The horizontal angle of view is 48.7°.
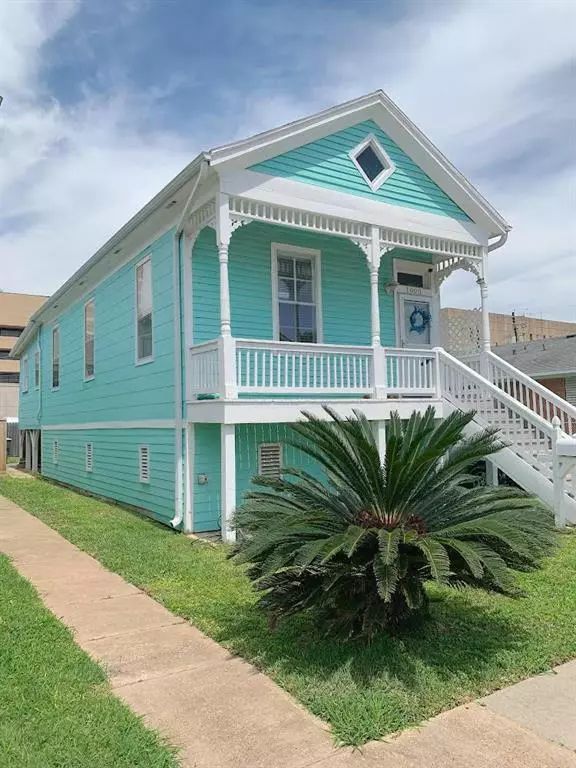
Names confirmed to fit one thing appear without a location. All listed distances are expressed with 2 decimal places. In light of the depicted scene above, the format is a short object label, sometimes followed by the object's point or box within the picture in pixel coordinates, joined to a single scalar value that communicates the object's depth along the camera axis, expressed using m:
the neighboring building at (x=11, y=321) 45.38
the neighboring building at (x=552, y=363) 22.83
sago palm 3.94
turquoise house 8.62
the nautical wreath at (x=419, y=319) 11.93
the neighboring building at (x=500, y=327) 12.62
